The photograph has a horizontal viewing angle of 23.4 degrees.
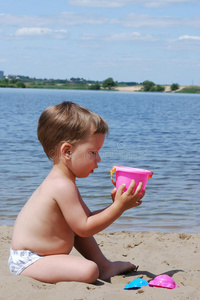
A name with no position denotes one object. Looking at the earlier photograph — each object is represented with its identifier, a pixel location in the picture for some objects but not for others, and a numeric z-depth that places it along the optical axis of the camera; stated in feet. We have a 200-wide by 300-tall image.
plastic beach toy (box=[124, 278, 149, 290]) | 9.73
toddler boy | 9.66
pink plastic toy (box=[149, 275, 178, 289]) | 9.84
